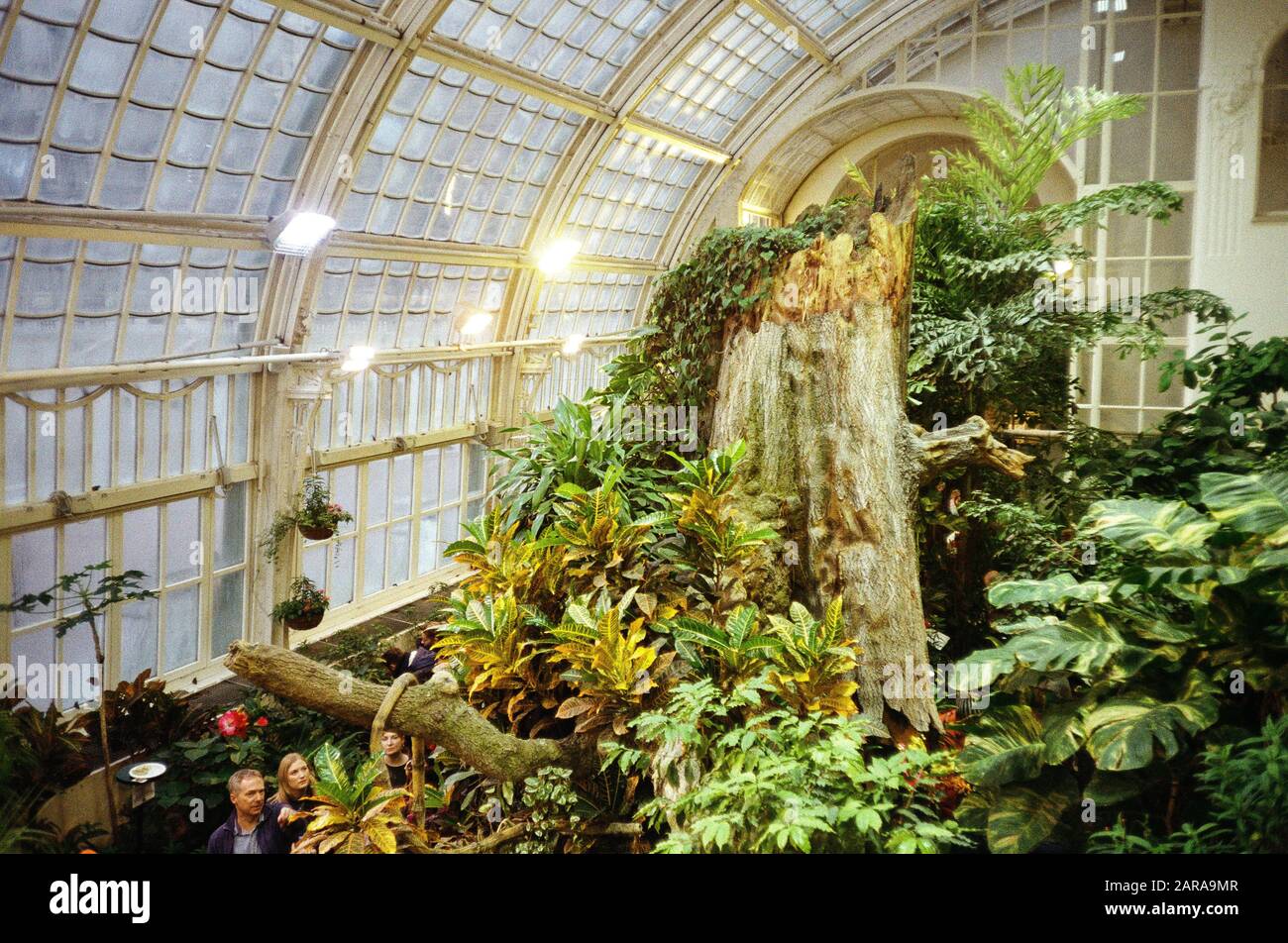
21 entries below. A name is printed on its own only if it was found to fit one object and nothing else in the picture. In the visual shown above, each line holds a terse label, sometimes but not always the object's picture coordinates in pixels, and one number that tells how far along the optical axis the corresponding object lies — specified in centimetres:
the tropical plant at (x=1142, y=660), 393
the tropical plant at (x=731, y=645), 500
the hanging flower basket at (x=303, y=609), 963
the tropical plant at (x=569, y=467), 662
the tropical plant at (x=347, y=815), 423
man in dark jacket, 461
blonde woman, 499
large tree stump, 566
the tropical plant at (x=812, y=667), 491
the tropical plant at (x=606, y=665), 501
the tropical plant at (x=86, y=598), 592
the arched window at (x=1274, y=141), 675
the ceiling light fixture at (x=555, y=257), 1384
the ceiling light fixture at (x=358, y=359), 967
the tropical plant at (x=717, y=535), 554
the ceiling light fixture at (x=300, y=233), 819
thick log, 481
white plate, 523
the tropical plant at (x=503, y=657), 554
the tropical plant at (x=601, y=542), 574
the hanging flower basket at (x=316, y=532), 987
